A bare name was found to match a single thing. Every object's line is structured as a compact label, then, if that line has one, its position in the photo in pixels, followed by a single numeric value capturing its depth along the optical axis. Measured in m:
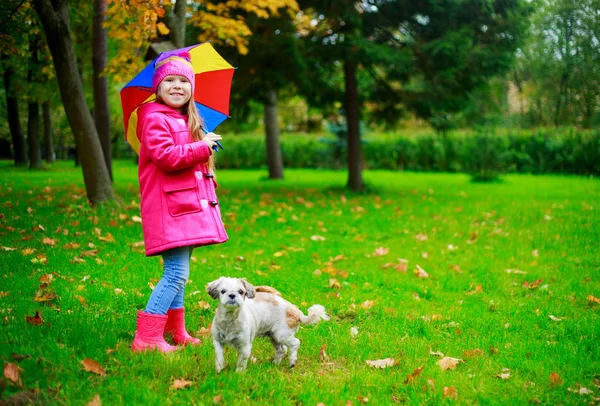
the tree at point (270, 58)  12.03
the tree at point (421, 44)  12.32
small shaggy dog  3.57
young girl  3.77
